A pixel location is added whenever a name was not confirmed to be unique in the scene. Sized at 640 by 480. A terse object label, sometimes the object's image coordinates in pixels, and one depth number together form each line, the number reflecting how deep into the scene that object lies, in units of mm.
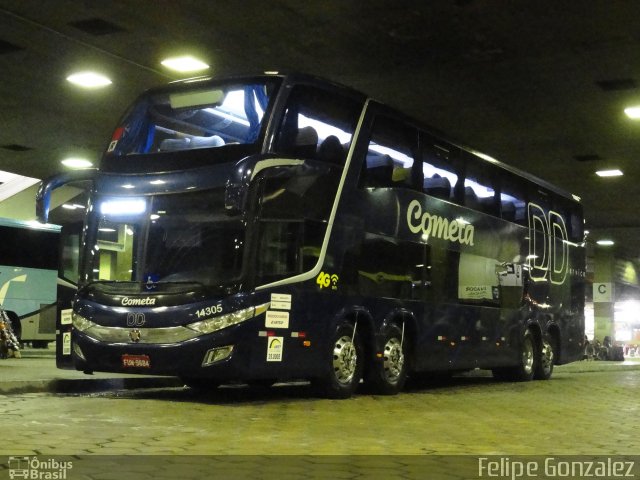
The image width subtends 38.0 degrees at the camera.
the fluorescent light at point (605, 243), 41050
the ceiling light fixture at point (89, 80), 15820
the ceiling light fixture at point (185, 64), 14804
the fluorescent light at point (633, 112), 16891
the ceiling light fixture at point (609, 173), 23328
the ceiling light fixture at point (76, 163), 23766
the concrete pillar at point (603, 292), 45656
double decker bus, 11148
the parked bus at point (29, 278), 25453
